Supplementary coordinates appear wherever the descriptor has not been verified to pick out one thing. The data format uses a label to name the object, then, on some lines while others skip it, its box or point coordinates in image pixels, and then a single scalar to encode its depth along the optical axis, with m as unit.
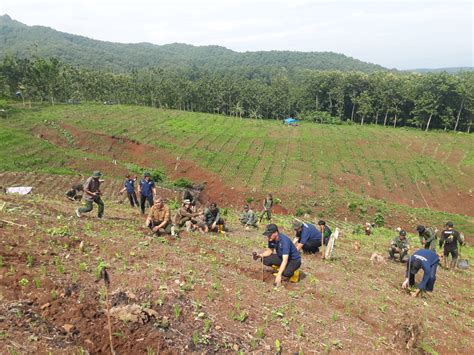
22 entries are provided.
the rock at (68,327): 6.00
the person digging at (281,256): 8.82
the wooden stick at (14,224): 9.76
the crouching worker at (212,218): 14.21
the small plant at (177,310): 6.73
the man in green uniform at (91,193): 12.08
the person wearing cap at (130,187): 16.95
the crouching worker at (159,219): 11.49
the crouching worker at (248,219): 17.33
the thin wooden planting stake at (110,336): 5.76
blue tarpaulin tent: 75.50
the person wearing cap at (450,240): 13.88
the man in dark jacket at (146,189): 14.69
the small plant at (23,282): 6.76
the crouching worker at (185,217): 13.53
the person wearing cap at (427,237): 13.62
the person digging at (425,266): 9.76
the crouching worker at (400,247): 13.91
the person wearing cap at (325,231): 12.96
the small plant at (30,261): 7.56
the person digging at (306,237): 11.52
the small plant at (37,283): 6.83
